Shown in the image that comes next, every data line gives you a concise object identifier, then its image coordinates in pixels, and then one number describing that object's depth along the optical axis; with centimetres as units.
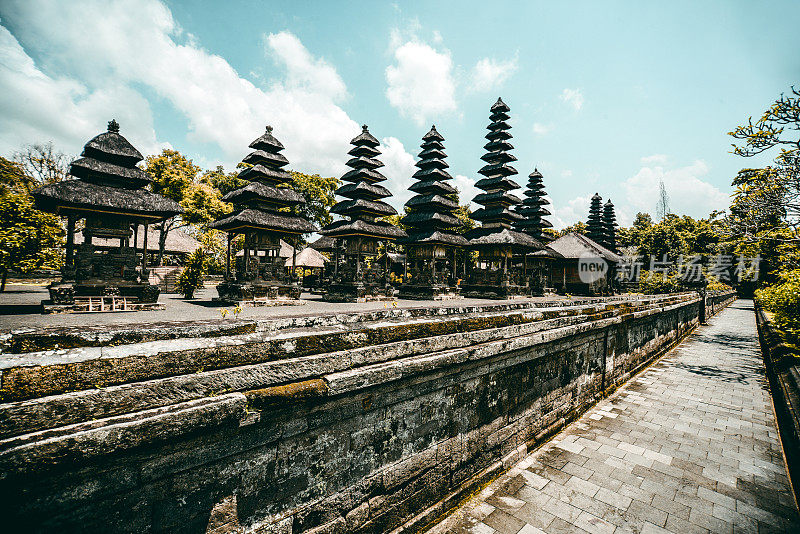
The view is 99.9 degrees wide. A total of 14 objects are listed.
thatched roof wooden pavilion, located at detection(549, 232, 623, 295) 2777
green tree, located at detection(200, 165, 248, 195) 4253
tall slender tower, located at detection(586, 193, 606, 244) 4188
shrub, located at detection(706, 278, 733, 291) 3272
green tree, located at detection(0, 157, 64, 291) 1102
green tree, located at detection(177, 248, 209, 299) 1747
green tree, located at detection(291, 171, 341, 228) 4094
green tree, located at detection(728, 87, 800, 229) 945
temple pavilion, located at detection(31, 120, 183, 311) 1130
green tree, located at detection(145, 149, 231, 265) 2689
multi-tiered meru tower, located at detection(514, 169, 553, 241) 3438
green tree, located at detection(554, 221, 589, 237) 4703
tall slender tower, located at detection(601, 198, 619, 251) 4319
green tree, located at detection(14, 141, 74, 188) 3329
